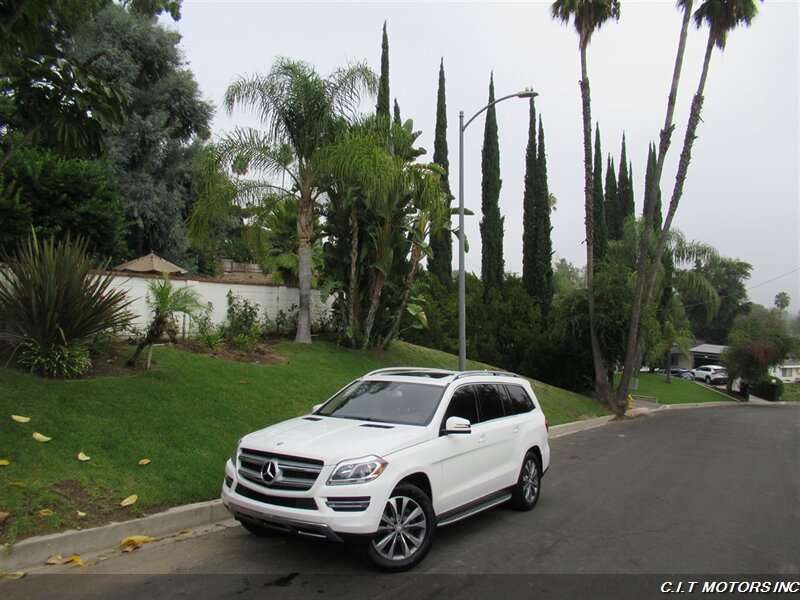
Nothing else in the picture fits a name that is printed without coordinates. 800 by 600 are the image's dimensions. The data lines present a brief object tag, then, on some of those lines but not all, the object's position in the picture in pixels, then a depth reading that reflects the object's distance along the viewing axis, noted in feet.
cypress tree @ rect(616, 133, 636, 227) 140.87
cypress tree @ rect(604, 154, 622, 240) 140.26
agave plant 27.99
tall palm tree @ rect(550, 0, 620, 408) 72.38
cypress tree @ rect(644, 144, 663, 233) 129.49
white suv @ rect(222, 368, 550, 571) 16.33
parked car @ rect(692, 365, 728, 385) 192.59
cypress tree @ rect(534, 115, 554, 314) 104.53
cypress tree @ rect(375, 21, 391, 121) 97.71
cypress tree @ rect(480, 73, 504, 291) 106.32
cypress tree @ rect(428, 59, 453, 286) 99.09
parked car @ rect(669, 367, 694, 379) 207.80
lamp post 47.88
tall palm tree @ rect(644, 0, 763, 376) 70.54
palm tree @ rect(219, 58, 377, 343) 48.73
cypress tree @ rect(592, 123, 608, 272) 111.75
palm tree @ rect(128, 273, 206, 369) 31.73
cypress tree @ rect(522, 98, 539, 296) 105.70
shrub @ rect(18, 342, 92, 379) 28.37
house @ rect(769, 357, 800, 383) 256.52
